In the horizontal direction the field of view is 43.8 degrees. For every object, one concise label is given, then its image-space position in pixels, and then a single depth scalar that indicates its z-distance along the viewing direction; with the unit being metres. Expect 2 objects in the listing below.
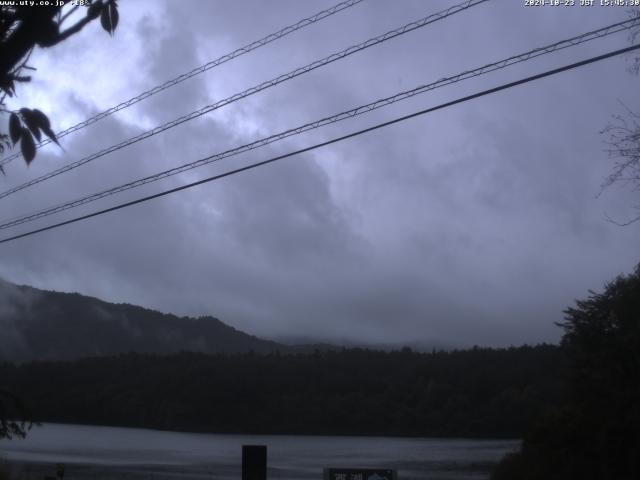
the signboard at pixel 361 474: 13.53
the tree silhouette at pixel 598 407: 22.52
